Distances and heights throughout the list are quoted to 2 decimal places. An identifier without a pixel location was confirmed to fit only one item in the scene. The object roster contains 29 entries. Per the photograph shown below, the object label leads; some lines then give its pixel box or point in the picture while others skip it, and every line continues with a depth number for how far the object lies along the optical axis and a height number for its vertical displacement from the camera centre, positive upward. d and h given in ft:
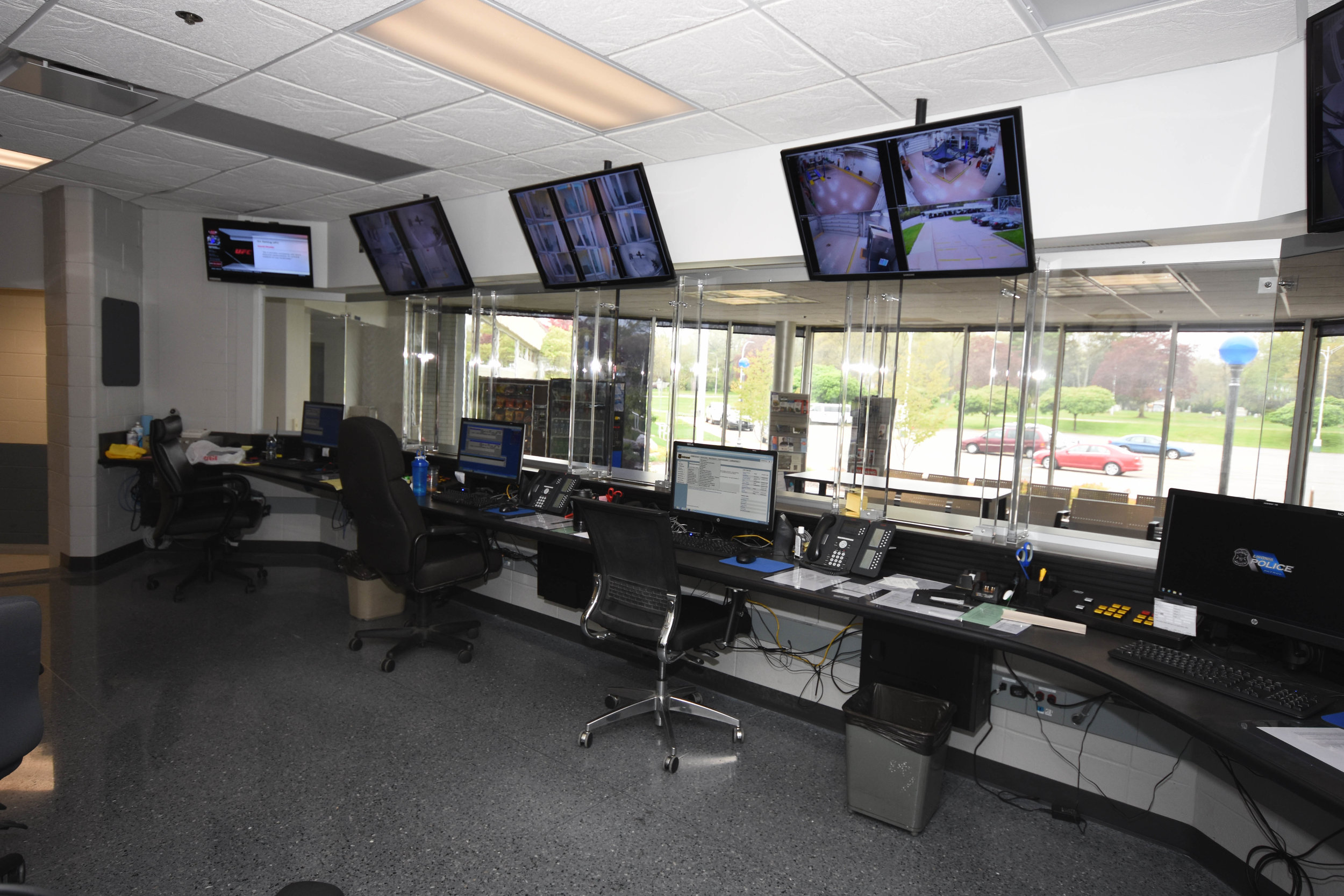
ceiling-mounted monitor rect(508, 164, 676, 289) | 12.61 +2.87
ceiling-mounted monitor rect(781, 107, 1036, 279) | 8.84 +2.62
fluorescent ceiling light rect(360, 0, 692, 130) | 8.03 +3.89
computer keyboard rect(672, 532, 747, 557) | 11.08 -2.30
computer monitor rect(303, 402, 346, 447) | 18.88 -1.25
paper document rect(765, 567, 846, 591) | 9.63 -2.41
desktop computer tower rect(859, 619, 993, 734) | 9.27 -3.38
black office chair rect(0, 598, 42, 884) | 5.83 -2.62
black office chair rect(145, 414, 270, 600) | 16.05 -3.16
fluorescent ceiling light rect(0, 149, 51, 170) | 14.53 +3.97
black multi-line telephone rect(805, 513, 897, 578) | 10.25 -2.04
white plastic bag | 18.24 -2.11
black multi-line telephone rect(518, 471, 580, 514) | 14.10 -2.06
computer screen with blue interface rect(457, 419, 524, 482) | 15.11 -1.39
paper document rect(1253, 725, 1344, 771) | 5.49 -2.45
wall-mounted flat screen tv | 18.93 +3.07
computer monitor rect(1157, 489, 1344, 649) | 6.78 -1.39
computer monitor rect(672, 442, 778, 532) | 11.37 -1.44
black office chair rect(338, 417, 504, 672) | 12.19 -2.53
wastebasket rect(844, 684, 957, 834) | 8.25 -4.12
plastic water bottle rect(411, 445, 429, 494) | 15.85 -2.04
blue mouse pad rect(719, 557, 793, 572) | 10.36 -2.39
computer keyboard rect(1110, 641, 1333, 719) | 6.28 -2.36
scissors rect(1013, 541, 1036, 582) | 9.23 -1.82
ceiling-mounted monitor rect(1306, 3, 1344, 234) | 6.00 +2.55
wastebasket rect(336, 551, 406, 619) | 14.87 -4.36
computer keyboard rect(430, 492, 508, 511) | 14.19 -2.28
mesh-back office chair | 9.84 -3.04
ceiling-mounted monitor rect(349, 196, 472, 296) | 16.02 +2.96
